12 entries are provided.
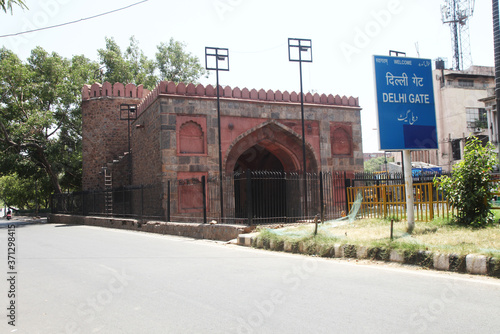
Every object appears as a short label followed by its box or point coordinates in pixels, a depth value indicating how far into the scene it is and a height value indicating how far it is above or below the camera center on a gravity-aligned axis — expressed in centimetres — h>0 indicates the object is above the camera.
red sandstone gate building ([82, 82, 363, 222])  1495 +226
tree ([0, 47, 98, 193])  2498 +559
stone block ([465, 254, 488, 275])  530 -105
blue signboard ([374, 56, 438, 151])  841 +173
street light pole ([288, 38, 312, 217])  1427 +499
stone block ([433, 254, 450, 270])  573 -107
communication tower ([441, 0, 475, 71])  3719 +1510
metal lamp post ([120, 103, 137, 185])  1996 +219
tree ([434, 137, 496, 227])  776 -4
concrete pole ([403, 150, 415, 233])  809 -9
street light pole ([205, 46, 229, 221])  1354 +454
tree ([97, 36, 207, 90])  3409 +1175
